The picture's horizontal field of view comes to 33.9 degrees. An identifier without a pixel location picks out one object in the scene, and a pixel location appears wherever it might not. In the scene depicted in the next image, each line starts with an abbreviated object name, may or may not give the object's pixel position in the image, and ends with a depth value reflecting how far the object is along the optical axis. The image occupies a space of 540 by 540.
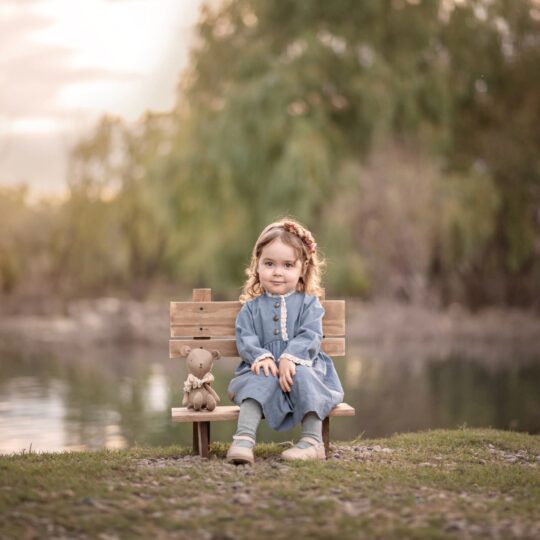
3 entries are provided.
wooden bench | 5.79
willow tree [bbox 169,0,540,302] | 19.28
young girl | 5.32
